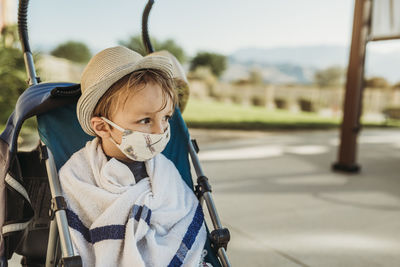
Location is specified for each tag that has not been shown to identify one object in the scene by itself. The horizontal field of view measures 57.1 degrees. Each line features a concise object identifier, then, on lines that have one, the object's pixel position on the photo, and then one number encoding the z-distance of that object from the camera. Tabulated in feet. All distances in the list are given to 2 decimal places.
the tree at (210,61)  100.22
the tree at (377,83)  52.75
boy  4.13
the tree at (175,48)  66.43
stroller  4.50
